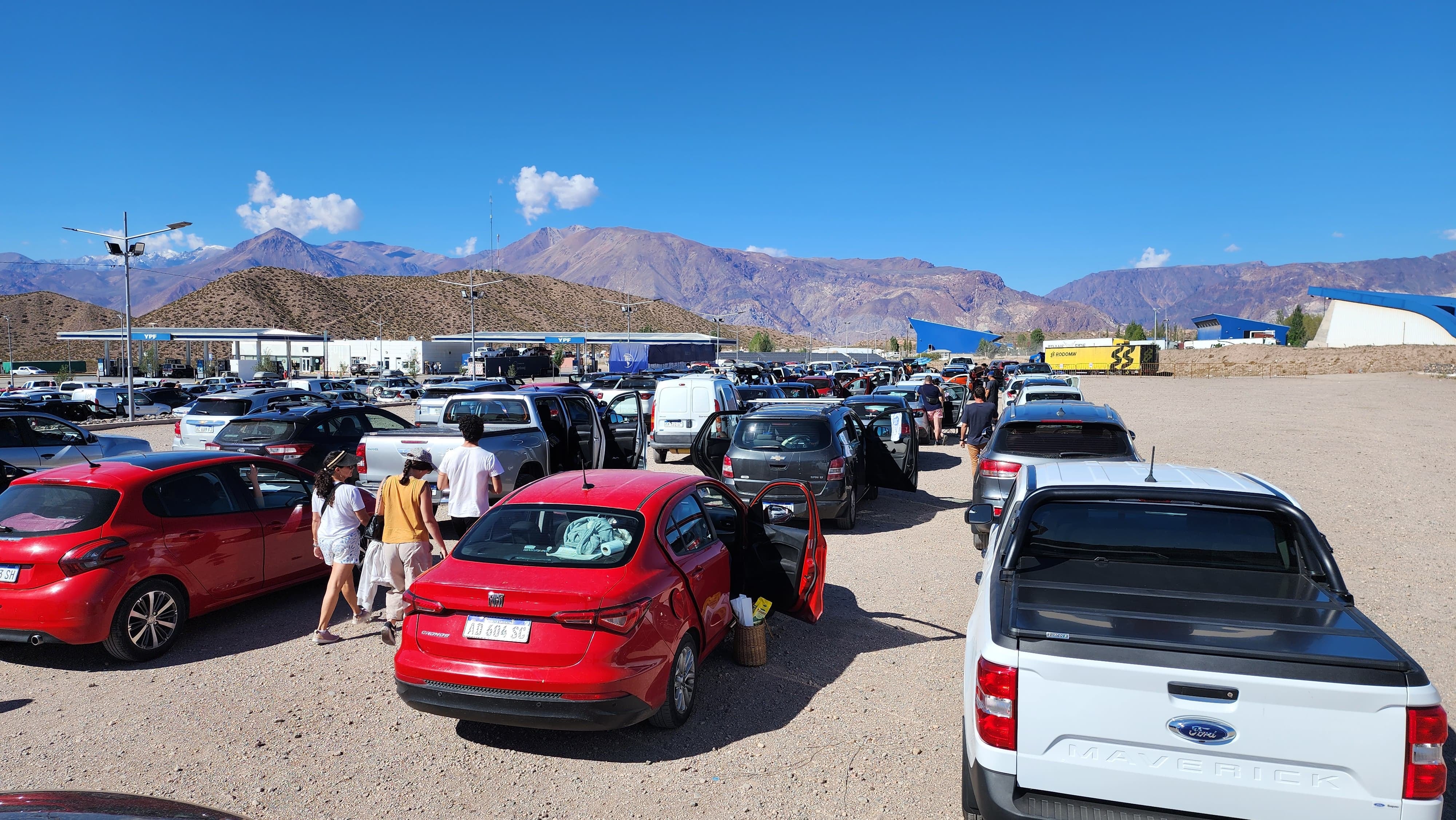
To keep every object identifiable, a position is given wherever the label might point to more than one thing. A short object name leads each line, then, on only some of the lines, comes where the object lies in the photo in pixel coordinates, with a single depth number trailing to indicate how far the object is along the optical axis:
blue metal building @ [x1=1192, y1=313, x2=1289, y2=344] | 157.12
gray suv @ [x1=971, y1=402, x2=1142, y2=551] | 9.16
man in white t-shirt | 7.65
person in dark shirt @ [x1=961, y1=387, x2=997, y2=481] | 14.09
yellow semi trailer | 76.75
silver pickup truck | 10.81
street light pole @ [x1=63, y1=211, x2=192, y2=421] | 31.77
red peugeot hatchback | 5.76
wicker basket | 6.11
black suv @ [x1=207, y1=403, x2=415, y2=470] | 11.78
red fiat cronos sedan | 4.42
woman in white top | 6.55
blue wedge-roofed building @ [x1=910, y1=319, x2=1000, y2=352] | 133.00
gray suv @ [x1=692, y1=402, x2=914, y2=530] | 10.68
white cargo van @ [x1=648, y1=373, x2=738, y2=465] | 17.31
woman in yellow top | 6.47
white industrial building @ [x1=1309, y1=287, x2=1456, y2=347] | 96.44
